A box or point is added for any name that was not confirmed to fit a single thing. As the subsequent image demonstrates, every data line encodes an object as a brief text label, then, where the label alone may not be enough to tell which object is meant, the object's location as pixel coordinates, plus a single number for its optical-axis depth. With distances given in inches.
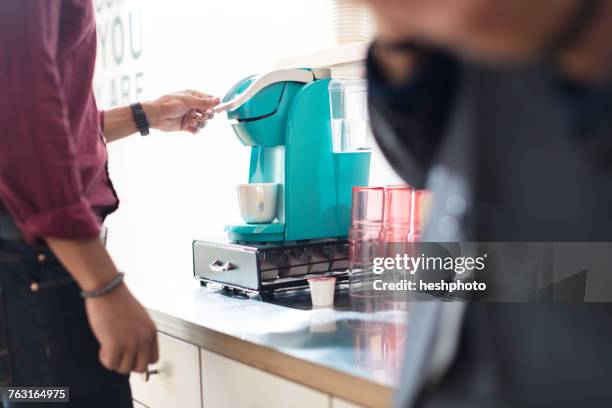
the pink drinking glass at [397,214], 48.2
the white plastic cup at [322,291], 49.9
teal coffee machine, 54.2
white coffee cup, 55.1
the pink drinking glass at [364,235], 49.8
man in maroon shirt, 33.0
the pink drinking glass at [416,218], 47.1
